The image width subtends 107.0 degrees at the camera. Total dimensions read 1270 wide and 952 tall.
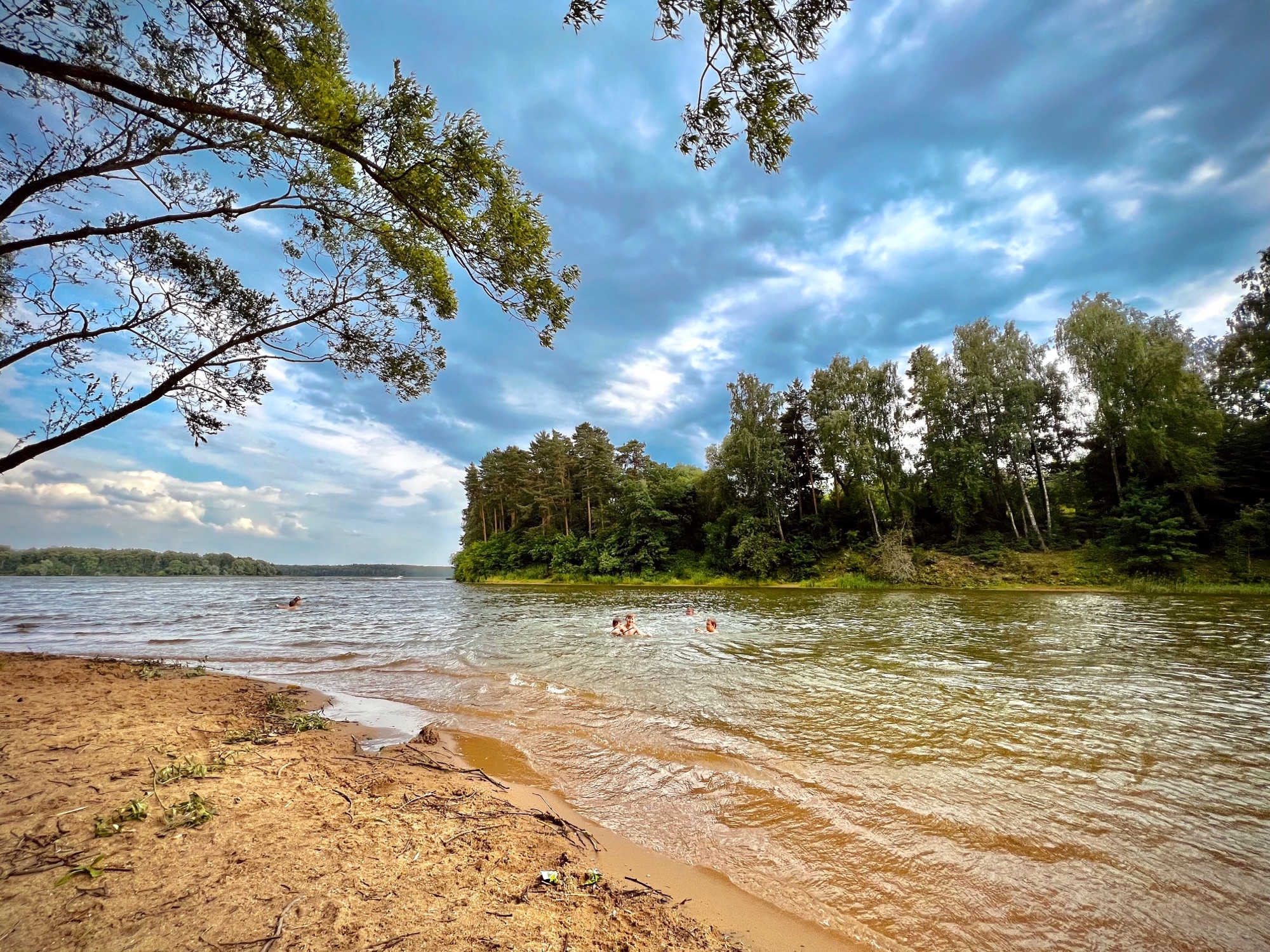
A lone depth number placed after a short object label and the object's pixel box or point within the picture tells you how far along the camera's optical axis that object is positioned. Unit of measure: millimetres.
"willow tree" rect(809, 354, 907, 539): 34312
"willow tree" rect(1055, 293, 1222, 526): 24234
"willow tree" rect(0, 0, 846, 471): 4441
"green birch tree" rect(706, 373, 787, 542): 38812
